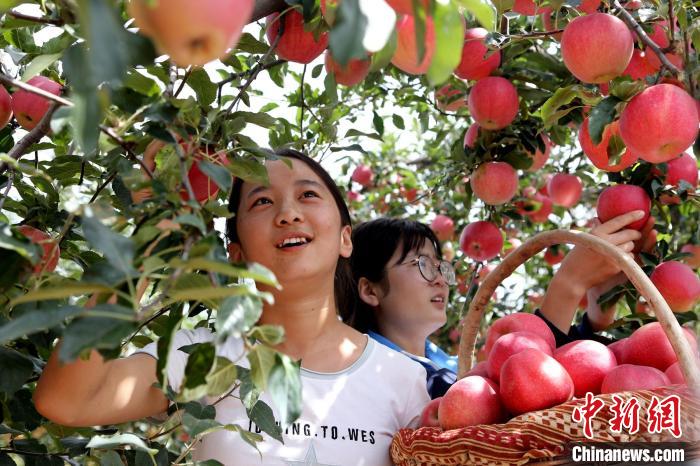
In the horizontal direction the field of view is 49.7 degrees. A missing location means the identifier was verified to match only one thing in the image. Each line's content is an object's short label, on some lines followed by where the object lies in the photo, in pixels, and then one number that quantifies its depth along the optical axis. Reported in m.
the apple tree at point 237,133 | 0.67
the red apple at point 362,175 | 3.88
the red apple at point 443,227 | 3.47
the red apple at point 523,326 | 1.52
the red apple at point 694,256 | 2.24
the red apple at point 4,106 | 1.42
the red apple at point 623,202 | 1.80
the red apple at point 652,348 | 1.38
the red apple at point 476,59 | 1.85
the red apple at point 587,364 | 1.34
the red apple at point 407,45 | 0.94
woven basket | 1.08
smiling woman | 1.39
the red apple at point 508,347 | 1.39
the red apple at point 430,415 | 1.39
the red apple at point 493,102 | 1.90
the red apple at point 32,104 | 1.42
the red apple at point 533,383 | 1.24
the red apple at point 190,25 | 0.59
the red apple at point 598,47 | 1.44
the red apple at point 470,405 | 1.26
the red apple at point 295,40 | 1.39
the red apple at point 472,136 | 2.18
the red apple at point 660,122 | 1.35
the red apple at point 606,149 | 1.59
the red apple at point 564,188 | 2.73
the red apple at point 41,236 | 1.35
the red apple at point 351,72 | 1.41
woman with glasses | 2.48
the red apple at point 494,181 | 2.13
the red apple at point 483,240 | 2.49
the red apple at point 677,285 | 1.77
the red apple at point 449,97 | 2.23
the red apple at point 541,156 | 2.20
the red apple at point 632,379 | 1.23
